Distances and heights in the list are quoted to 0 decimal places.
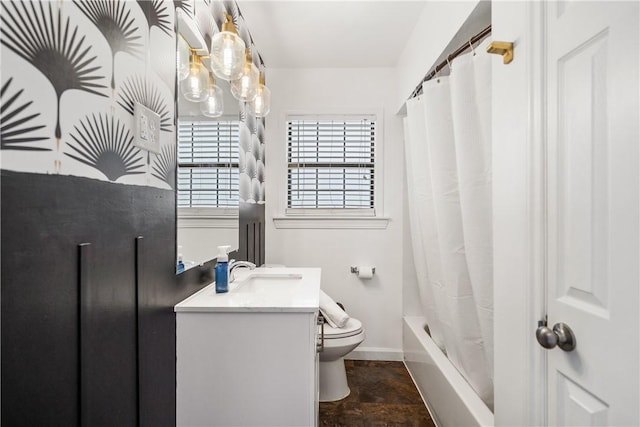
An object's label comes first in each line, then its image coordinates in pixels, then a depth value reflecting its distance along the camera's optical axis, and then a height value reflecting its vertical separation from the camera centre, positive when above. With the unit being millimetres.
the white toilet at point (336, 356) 1965 -892
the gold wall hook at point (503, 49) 1001 +520
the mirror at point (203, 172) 1242 +193
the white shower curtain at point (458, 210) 1329 +20
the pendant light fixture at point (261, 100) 1771 +630
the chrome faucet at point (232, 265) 1544 -255
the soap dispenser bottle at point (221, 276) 1374 -266
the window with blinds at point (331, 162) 2699 +439
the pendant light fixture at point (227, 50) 1264 +652
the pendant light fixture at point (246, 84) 1537 +635
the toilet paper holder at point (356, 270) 2648 -462
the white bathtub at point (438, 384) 1420 -894
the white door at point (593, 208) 648 +14
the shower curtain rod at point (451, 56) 1323 +776
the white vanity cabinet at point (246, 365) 1148 -543
